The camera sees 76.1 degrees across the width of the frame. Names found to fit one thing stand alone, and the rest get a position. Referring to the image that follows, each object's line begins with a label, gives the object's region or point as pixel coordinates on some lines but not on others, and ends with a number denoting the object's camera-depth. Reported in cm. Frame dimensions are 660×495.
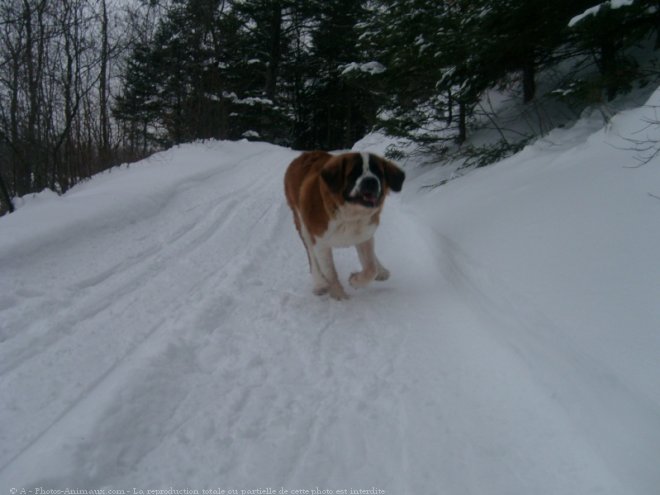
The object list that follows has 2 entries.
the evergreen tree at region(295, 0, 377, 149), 2206
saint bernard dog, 327
